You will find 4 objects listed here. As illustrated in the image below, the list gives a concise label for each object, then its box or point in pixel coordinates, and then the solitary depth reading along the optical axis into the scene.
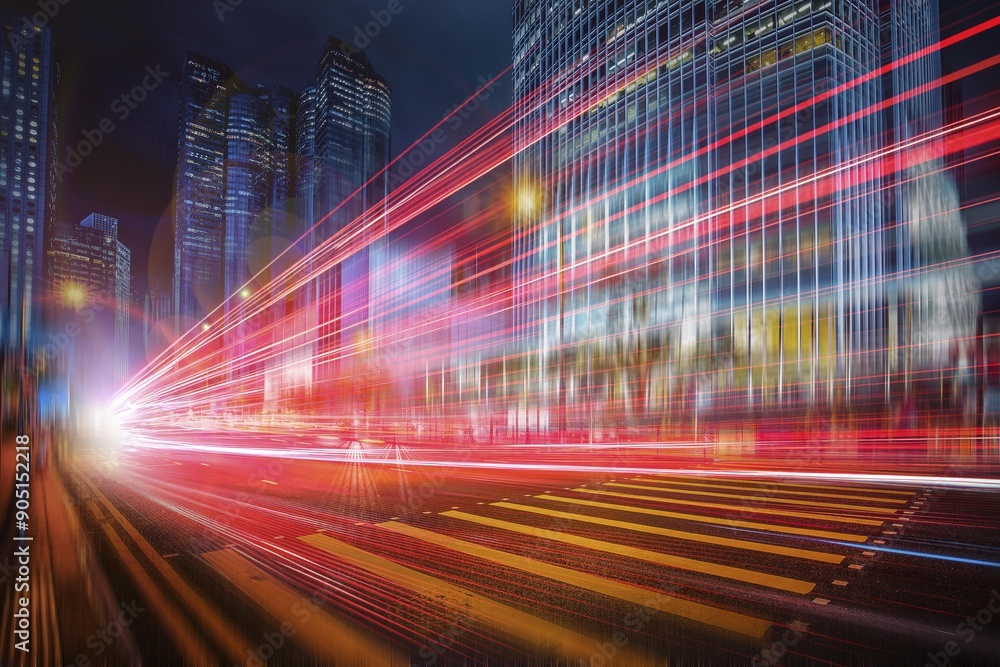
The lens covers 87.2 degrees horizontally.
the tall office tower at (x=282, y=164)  141.62
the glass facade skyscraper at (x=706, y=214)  34.84
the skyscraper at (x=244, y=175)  140.00
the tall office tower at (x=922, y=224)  39.16
